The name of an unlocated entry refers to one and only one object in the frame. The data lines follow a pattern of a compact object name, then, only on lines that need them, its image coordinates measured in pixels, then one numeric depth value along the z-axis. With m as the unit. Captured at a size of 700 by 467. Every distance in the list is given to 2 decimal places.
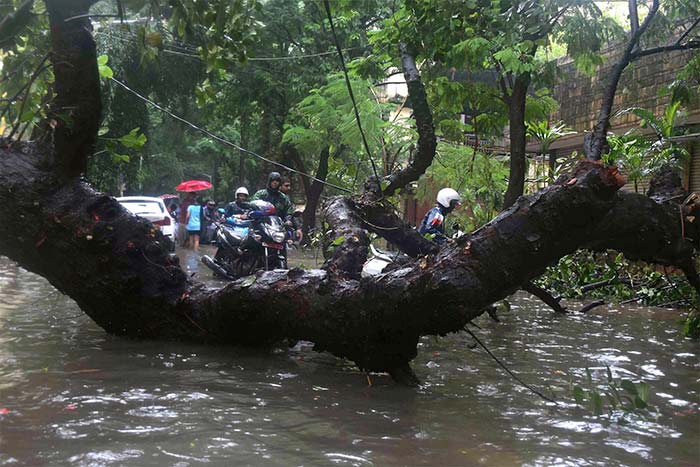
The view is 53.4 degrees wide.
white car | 17.80
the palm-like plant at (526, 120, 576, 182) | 11.90
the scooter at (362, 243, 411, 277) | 8.20
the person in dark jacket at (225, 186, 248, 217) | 11.17
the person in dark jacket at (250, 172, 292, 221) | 10.51
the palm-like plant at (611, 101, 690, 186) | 9.52
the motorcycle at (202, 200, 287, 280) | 9.95
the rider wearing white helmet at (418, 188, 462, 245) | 8.64
